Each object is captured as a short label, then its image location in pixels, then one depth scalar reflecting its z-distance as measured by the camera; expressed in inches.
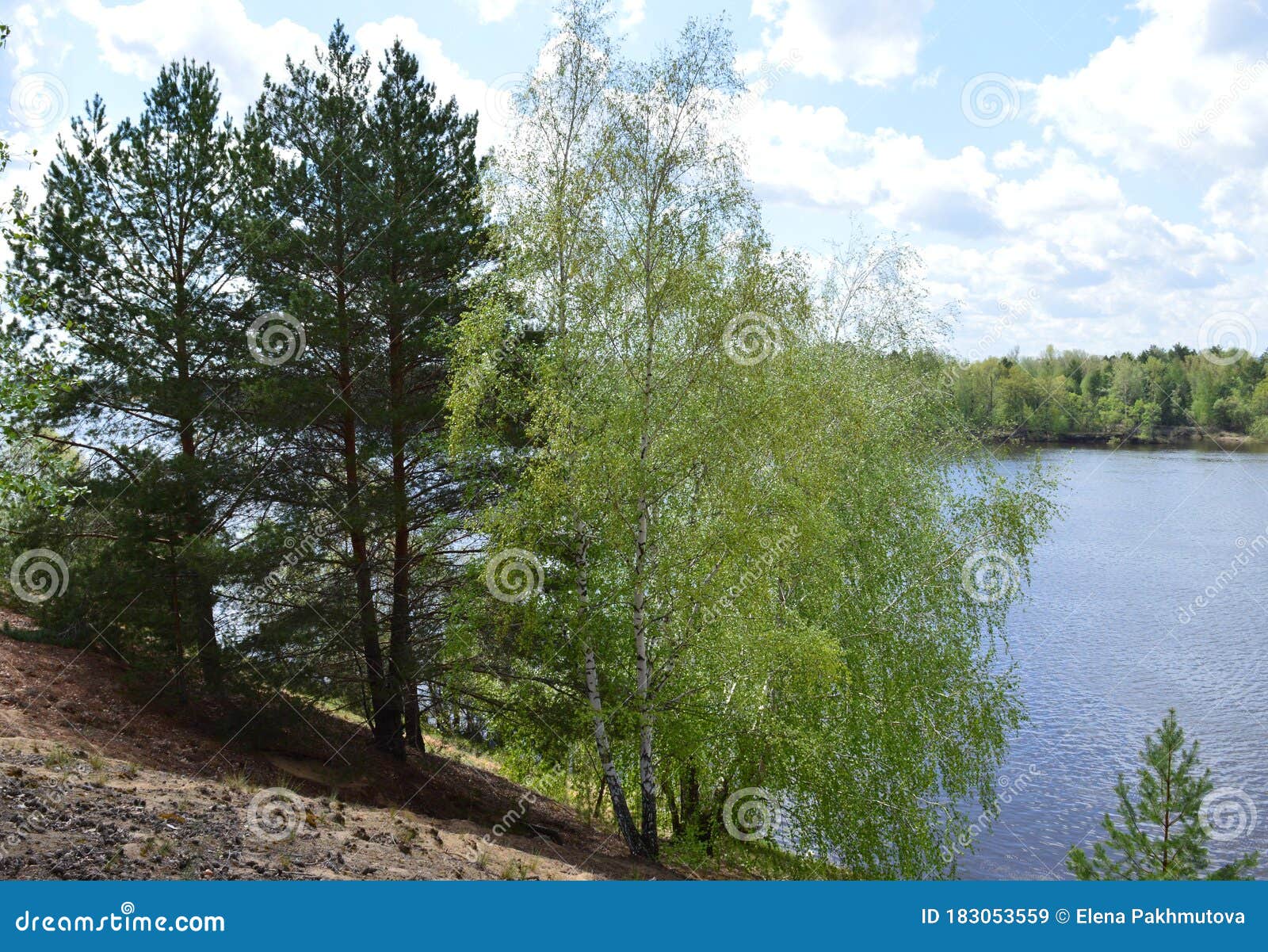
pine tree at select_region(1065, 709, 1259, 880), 384.8
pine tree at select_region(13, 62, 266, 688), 548.1
